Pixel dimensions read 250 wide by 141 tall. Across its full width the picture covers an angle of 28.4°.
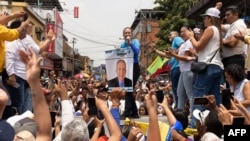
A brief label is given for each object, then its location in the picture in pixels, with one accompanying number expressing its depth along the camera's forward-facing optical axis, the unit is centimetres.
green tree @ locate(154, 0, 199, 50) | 4331
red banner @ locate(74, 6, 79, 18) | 5957
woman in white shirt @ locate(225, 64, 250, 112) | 547
